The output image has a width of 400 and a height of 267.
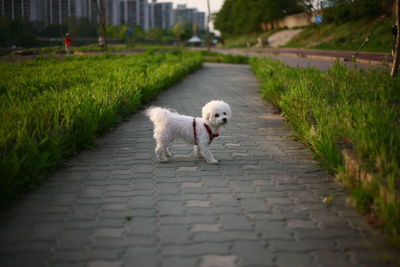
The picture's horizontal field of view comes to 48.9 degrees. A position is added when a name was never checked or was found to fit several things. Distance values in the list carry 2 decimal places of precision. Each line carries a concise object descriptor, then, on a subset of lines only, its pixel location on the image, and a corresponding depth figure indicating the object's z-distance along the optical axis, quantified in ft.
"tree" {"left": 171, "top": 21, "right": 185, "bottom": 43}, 338.34
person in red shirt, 108.27
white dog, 20.03
